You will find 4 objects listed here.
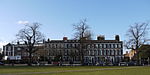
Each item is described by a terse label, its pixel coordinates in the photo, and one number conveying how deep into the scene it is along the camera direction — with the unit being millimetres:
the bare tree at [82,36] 36362
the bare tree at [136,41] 39301
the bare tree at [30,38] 35828
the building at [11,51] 69599
